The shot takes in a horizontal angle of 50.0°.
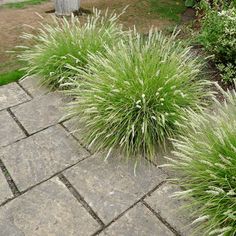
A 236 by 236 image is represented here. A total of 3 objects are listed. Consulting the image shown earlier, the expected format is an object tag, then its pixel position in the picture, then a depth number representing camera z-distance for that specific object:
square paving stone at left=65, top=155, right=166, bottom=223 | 1.61
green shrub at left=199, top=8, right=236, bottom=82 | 2.38
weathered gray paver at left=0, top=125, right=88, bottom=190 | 1.79
